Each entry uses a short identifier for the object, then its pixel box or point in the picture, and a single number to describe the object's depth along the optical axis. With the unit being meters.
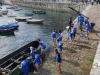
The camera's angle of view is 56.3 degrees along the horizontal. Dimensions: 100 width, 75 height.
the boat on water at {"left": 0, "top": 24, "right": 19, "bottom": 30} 21.96
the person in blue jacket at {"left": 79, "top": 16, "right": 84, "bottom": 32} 15.53
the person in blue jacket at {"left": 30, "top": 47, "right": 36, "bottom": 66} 9.77
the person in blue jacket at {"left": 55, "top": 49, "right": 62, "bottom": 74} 8.82
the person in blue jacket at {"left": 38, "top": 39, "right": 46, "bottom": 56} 10.84
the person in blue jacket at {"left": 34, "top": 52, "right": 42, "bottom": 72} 8.95
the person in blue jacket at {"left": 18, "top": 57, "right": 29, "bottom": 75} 8.37
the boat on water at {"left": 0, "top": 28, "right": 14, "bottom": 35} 21.31
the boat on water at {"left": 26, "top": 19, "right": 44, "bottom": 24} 26.52
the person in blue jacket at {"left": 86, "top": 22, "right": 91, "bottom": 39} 13.64
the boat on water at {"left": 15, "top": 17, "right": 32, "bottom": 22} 28.84
